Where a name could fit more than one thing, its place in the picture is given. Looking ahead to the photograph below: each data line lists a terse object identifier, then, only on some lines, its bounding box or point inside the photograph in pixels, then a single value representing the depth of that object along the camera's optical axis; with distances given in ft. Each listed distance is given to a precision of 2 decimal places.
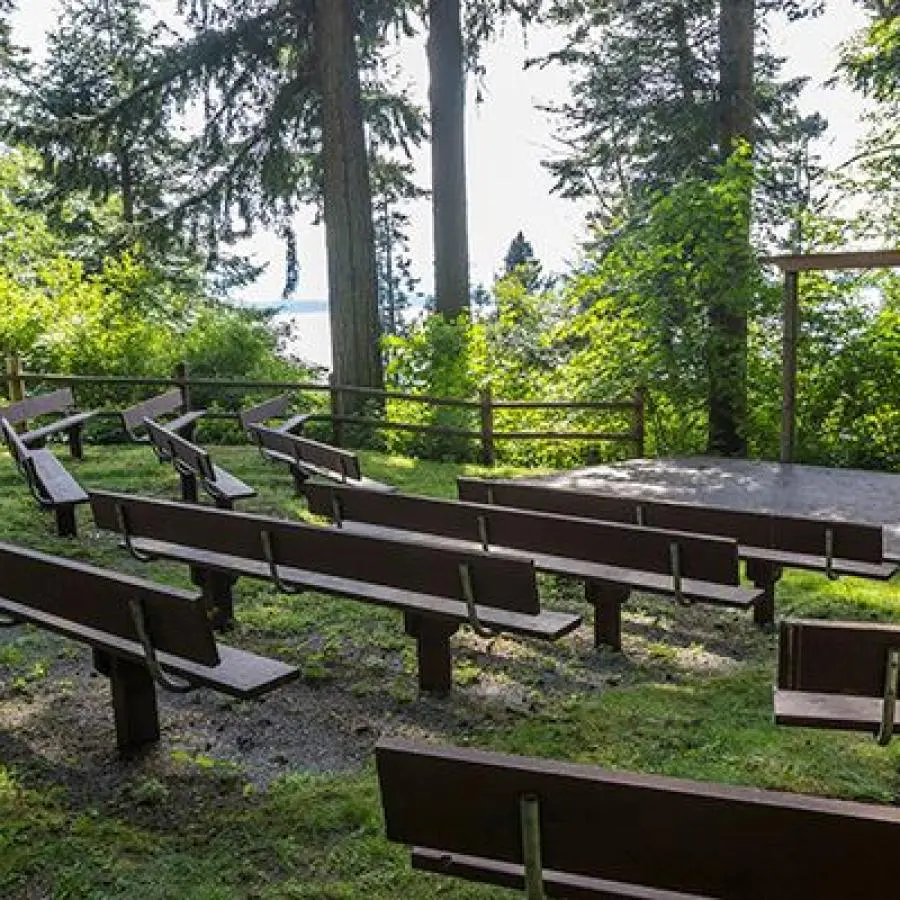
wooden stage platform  28.37
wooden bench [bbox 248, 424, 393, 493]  26.71
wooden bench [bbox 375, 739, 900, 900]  5.89
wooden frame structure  31.27
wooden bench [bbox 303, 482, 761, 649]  15.14
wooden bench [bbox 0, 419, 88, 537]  24.30
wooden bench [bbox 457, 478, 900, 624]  16.55
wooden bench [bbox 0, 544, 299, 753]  11.66
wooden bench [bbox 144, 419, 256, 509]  24.48
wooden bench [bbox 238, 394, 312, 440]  35.86
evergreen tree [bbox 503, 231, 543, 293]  56.31
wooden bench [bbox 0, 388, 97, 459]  34.12
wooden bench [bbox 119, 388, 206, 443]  34.12
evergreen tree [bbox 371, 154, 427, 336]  72.79
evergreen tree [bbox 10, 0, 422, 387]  48.80
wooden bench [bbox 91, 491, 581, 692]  13.85
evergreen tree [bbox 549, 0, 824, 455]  40.65
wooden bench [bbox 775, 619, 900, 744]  10.33
